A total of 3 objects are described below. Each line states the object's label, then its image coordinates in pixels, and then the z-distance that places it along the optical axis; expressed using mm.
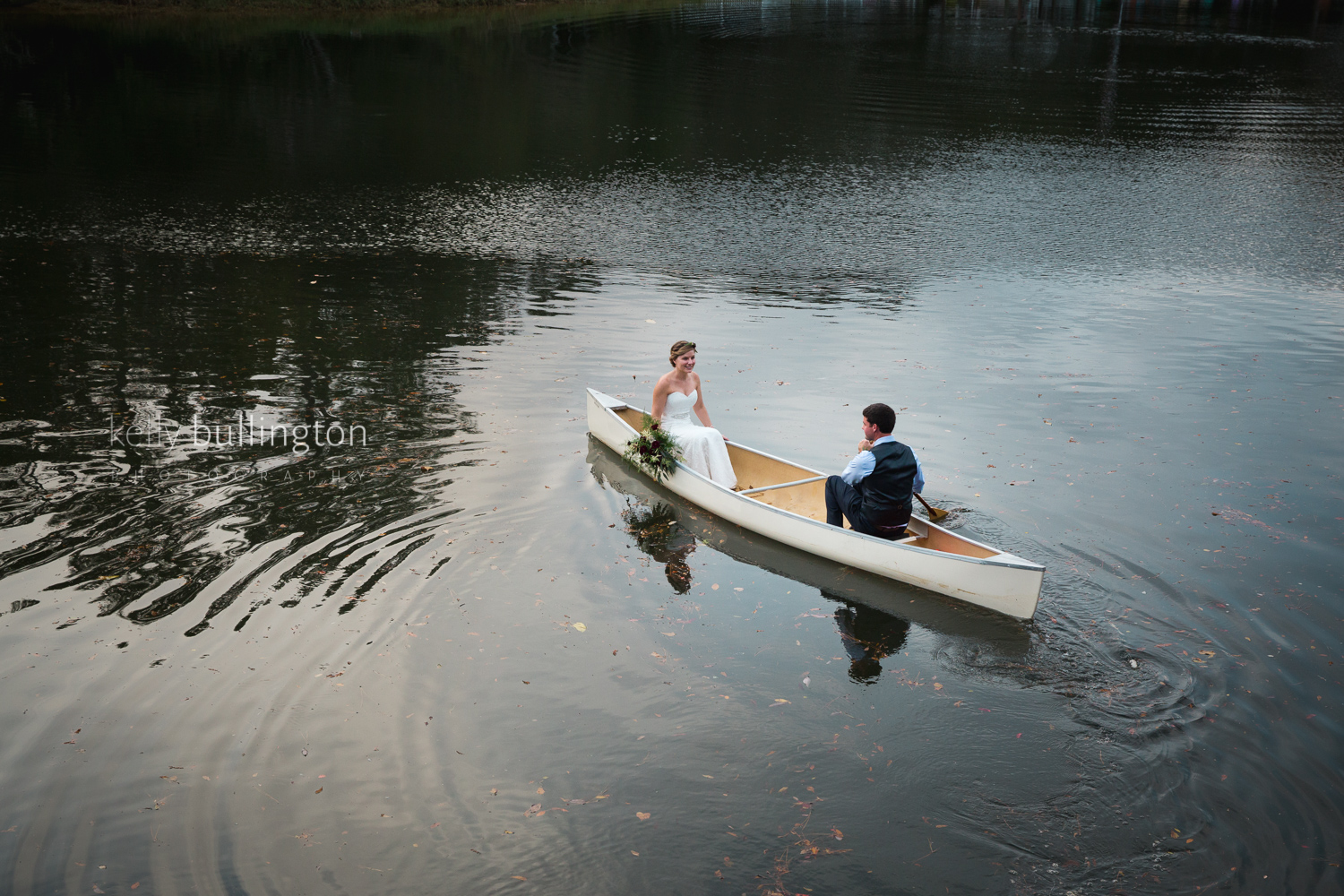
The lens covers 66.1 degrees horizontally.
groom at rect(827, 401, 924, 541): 9641
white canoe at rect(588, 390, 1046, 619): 8914
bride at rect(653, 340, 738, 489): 11648
